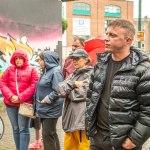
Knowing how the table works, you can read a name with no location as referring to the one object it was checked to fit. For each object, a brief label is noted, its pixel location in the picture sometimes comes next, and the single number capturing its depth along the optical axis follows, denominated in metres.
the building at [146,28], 85.94
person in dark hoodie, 6.77
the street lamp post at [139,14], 21.99
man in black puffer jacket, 4.11
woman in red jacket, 7.37
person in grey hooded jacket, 6.23
